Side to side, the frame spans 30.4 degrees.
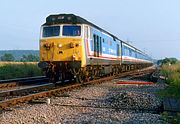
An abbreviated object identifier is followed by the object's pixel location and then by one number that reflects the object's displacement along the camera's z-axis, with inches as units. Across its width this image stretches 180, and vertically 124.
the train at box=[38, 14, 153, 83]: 629.0
